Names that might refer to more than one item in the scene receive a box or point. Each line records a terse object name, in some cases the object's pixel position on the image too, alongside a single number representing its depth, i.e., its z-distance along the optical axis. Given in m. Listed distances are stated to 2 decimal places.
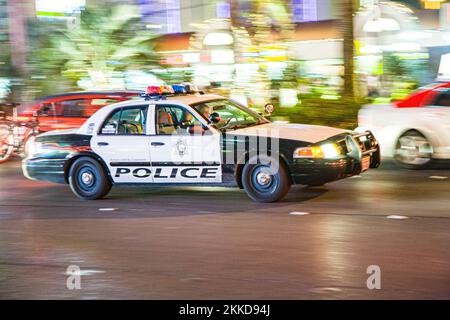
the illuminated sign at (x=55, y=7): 26.22
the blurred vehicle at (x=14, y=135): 15.89
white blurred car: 12.22
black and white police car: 9.58
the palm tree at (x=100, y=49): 22.84
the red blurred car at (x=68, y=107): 15.30
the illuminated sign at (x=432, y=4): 21.19
